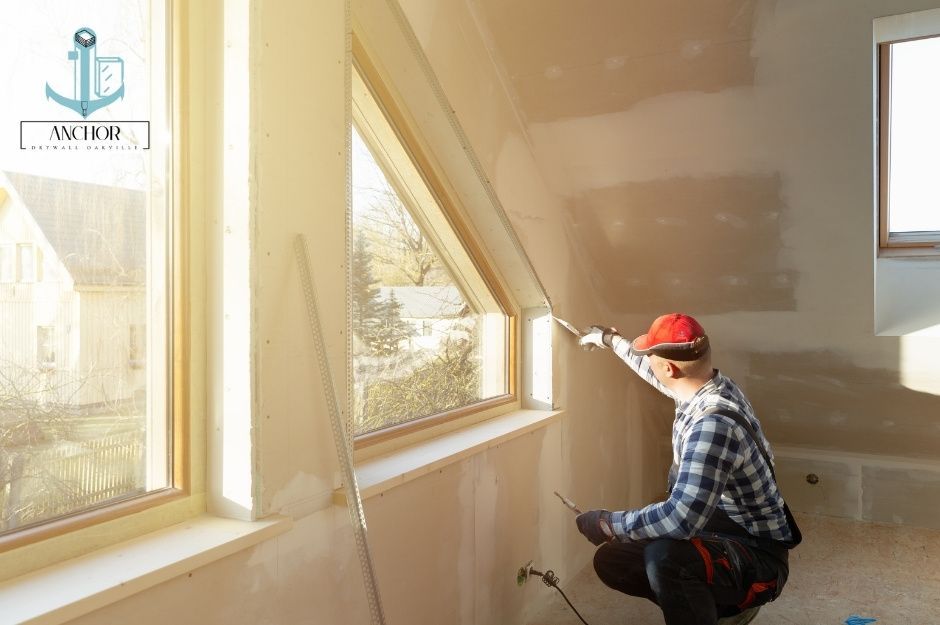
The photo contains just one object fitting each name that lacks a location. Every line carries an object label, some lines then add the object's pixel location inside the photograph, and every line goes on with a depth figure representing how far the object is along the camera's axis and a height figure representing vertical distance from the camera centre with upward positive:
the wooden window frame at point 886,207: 3.08 +0.47
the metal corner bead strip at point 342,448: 1.60 -0.32
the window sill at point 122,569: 1.10 -0.45
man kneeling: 1.95 -0.63
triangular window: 2.18 +0.06
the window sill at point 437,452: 1.88 -0.45
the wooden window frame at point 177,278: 1.51 +0.07
